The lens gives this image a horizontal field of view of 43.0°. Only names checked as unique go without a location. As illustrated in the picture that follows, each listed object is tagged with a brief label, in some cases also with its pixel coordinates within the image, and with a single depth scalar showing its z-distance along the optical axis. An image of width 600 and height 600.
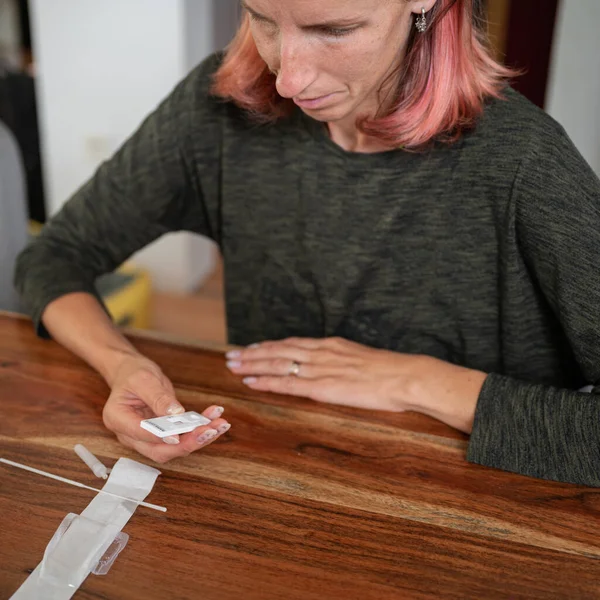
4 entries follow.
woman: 0.94
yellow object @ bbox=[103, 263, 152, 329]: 2.46
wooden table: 0.72
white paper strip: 0.70
